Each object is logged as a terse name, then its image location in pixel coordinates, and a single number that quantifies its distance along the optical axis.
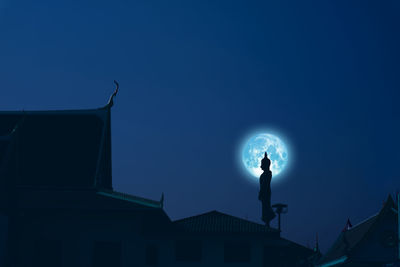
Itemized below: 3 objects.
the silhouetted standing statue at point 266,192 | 43.22
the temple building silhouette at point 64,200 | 21.06
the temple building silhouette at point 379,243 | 37.72
